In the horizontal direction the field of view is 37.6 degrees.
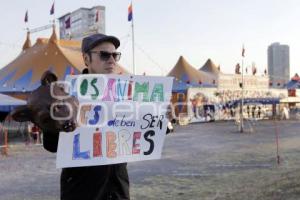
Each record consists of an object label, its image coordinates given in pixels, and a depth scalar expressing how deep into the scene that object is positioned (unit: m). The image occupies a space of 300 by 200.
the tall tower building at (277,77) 43.63
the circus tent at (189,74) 35.47
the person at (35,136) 18.14
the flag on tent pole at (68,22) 28.88
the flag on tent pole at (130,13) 18.61
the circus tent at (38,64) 23.39
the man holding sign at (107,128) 2.36
